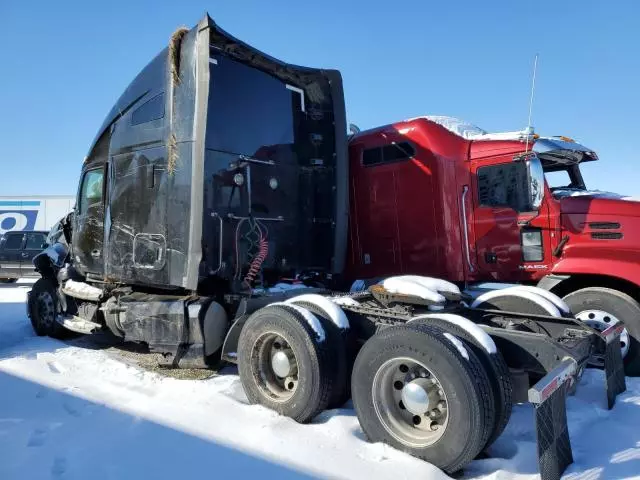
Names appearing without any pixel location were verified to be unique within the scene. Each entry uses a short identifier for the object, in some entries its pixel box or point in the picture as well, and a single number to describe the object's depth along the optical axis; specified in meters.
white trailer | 21.88
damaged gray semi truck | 3.05
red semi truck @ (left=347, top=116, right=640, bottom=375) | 4.94
